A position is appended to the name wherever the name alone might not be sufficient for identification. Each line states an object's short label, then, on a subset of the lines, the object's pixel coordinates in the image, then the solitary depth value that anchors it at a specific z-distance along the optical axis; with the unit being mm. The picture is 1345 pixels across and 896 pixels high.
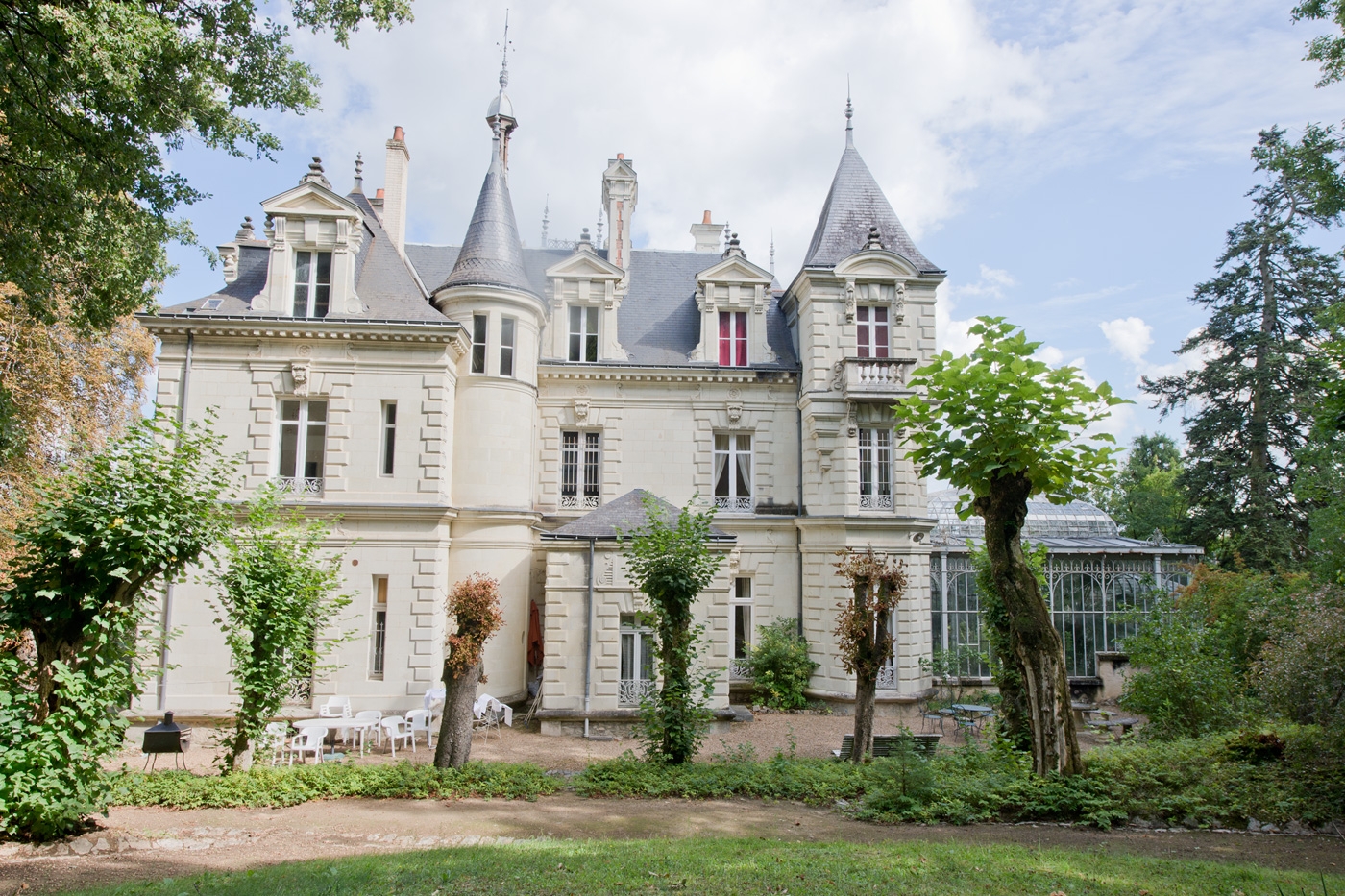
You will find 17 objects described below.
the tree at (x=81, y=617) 8109
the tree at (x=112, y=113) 8078
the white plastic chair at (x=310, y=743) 13180
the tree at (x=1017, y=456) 9414
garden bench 12667
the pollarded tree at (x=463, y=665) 11766
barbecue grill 12172
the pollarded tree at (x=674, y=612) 12203
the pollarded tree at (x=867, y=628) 12422
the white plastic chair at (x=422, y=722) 14966
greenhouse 20953
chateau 16906
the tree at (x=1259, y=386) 24625
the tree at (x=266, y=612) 11367
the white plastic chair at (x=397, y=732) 13906
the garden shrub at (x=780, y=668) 19125
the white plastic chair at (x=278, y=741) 11695
